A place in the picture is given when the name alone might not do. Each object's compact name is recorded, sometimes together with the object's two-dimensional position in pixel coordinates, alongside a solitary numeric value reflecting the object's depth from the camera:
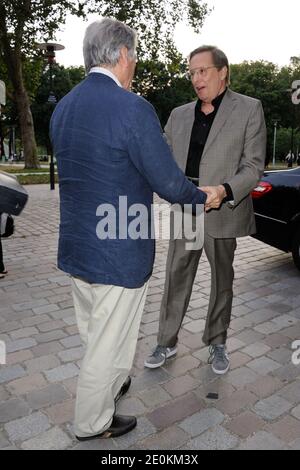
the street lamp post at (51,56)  12.70
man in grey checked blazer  2.65
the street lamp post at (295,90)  24.16
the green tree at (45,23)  19.80
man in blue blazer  1.79
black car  5.12
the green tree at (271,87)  50.16
